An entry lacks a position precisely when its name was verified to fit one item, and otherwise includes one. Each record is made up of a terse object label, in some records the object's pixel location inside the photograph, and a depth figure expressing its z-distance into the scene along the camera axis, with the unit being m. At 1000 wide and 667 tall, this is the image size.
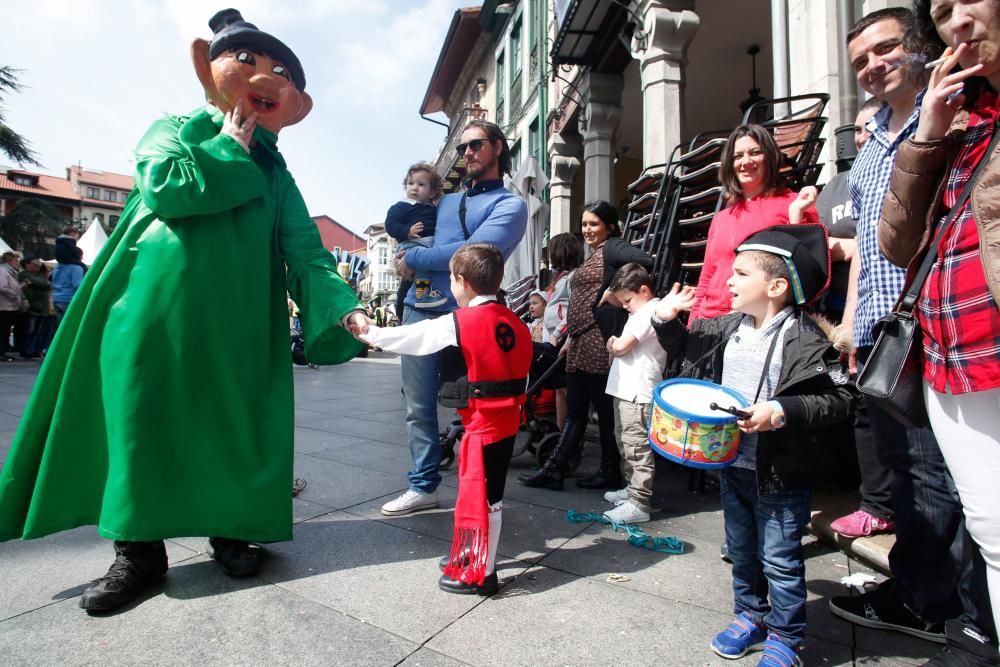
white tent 14.70
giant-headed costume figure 2.11
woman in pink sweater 2.75
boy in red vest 2.19
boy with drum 1.74
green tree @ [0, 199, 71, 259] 26.61
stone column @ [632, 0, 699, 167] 7.20
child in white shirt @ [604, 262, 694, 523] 3.09
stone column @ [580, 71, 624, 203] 10.39
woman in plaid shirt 1.24
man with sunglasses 3.08
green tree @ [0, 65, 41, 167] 22.31
